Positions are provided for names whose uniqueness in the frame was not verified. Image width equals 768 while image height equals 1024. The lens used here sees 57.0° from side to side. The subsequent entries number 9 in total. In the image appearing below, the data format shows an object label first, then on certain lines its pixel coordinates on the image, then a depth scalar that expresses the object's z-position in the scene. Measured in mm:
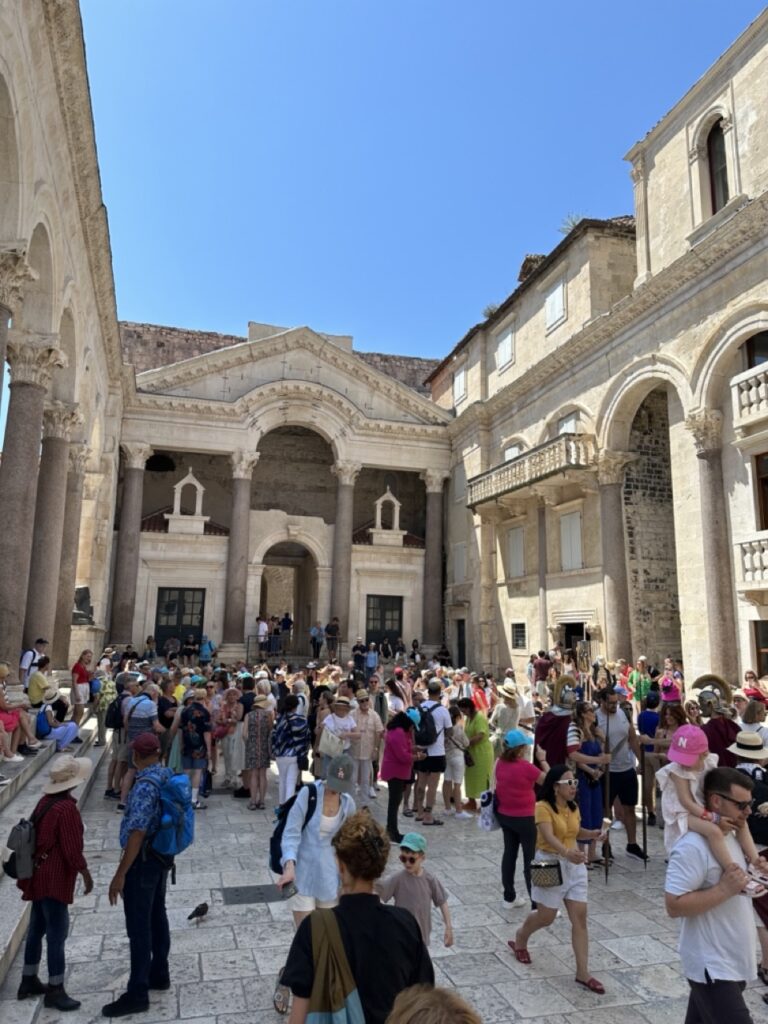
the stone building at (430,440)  12617
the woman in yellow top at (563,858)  4719
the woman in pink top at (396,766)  8094
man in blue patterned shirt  4355
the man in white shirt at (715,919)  3043
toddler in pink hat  4895
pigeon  5746
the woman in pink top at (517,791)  5973
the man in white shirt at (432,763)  9078
